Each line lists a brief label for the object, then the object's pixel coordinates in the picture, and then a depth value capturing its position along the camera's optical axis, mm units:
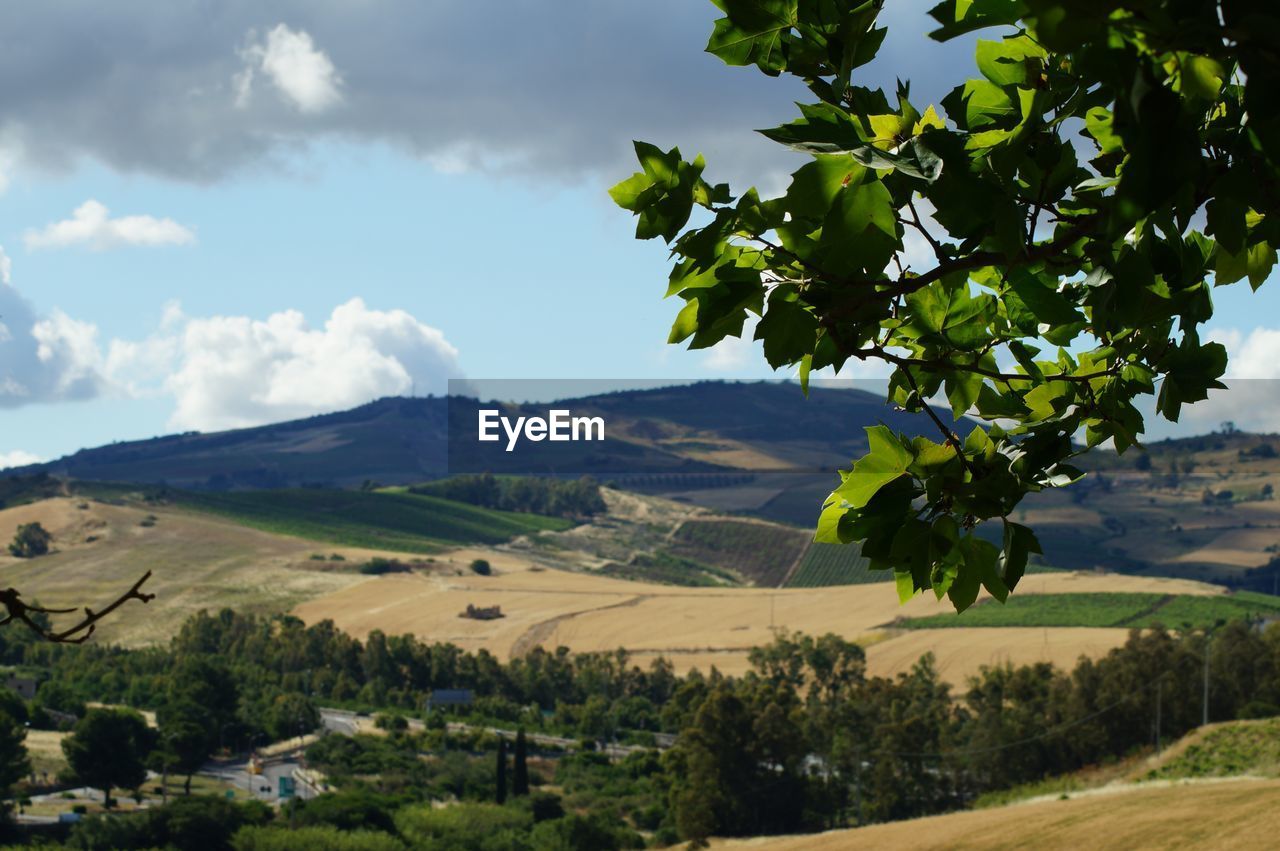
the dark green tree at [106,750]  96938
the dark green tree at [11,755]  92188
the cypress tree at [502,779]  94412
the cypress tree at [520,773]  96562
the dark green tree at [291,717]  118688
